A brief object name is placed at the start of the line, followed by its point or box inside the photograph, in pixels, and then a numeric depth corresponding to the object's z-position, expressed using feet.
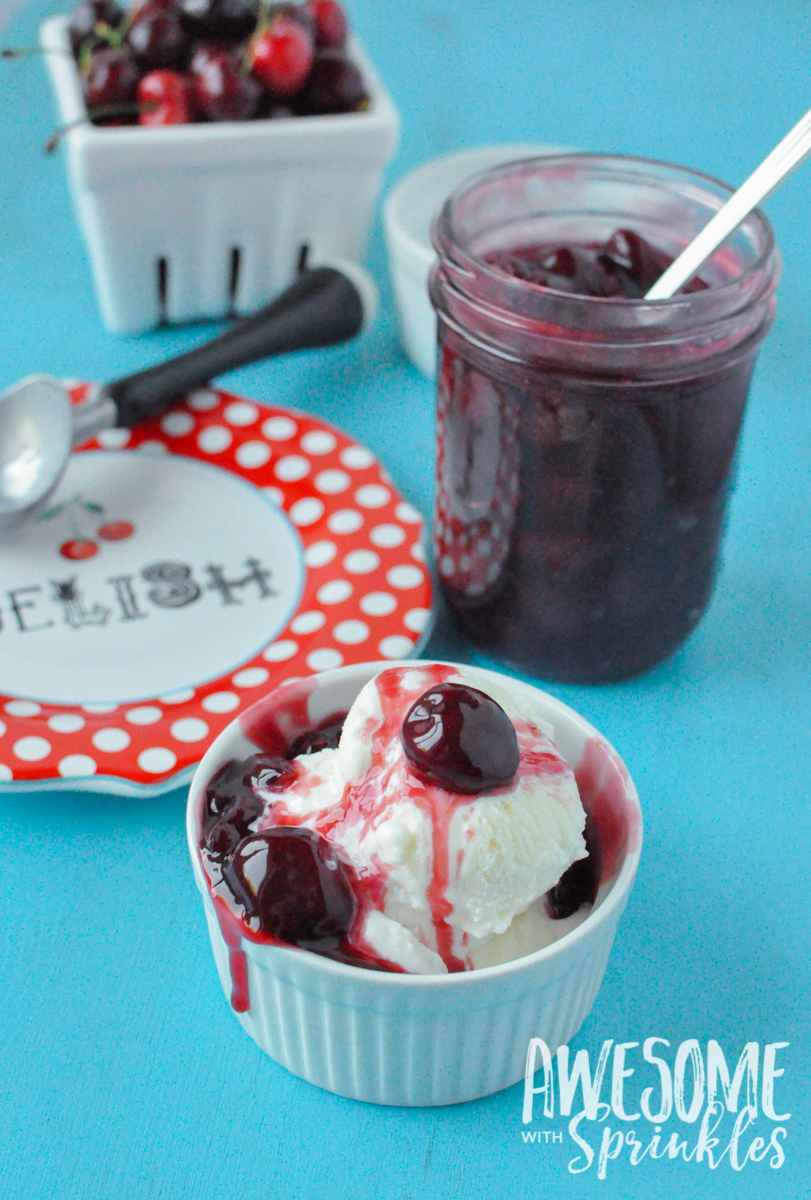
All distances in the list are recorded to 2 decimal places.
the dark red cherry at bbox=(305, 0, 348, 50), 2.41
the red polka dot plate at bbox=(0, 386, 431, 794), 1.87
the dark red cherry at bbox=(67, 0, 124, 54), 2.41
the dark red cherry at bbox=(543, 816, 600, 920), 1.65
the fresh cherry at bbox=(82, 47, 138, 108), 2.29
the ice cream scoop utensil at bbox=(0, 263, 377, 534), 2.14
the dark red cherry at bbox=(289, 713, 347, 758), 1.75
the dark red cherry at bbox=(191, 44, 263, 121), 2.28
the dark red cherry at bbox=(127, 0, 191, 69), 2.31
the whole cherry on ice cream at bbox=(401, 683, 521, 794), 1.59
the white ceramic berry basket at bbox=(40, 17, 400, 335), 2.28
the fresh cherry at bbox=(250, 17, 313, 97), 2.28
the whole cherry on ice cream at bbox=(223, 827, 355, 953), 1.58
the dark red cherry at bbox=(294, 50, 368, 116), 2.34
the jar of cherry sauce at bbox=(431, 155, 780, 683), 1.79
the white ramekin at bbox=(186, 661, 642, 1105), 1.57
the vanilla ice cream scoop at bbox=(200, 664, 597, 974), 1.59
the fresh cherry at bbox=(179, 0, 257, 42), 2.34
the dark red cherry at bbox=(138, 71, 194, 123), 2.28
